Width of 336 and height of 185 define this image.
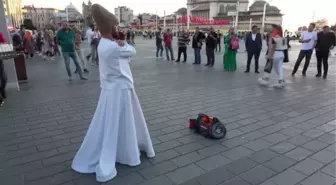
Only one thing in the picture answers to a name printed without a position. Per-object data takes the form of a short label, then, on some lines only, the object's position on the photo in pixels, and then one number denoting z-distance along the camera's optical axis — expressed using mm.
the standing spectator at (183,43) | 15203
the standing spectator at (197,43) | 14078
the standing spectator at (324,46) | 10166
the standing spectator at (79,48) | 11804
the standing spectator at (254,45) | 11492
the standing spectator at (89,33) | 13070
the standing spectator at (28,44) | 17672
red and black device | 4348
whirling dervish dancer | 3062
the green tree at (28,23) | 81319
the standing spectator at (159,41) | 17167
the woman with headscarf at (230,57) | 12047
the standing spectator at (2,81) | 6945
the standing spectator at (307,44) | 10335
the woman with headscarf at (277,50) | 8188
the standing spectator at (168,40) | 15958
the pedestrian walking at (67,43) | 9289
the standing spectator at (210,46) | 13359
